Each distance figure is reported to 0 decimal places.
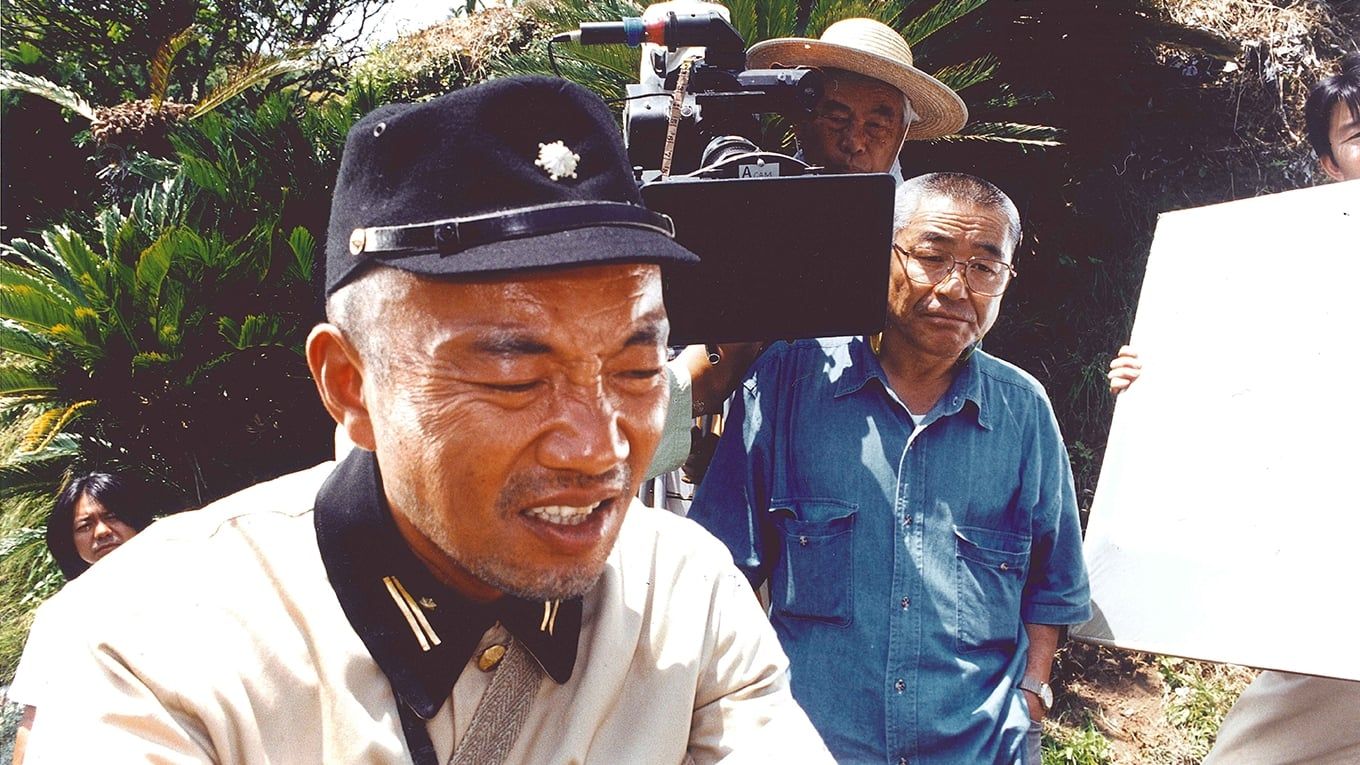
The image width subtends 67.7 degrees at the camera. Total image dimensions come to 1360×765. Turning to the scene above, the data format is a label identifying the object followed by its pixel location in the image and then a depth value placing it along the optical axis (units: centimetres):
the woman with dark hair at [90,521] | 331
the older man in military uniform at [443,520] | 105
